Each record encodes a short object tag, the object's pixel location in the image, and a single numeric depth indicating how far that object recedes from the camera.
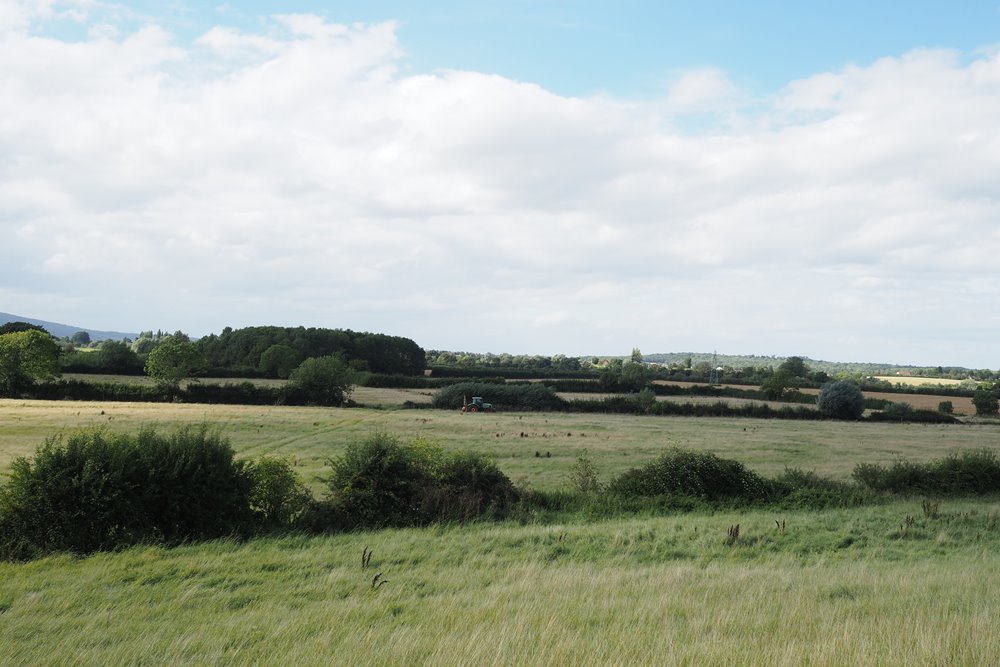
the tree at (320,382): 76.62
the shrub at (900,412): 77.39
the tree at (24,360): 73.31
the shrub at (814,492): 20.09
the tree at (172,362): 78.87
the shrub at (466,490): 16.92
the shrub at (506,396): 81.06
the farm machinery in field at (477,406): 77.74
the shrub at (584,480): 21.04
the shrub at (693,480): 20.72
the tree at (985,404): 87.06
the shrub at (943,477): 23.12
